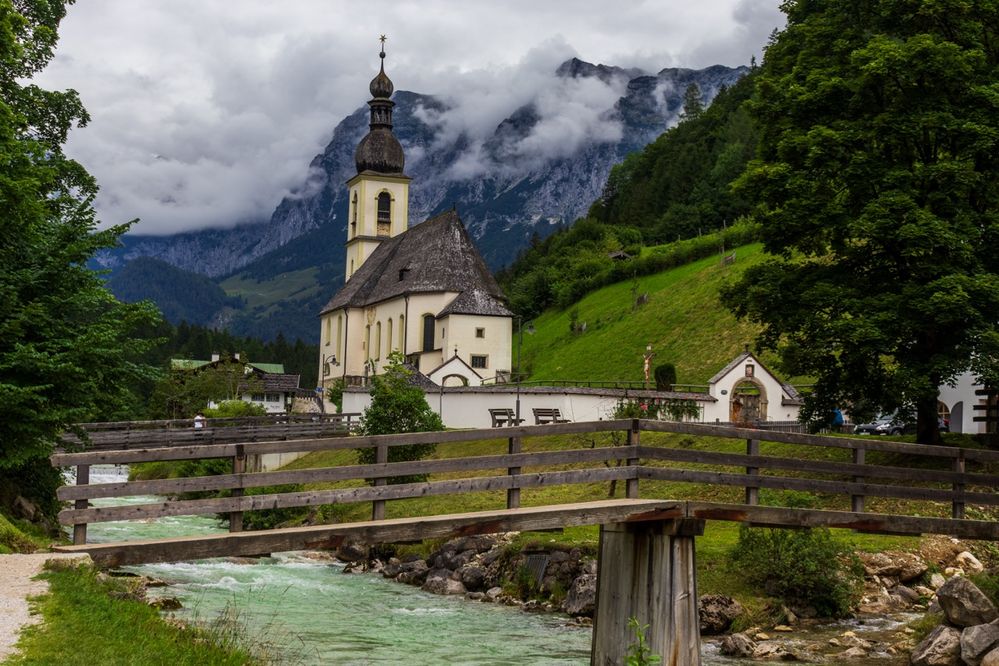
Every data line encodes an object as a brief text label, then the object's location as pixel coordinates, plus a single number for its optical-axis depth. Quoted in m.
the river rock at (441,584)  24.02
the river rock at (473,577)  23.86
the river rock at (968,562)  20.80
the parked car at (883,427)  45.60
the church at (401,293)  73.94
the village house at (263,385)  103.31
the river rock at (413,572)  25.83
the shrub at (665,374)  60.95
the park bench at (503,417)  49.51
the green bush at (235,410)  72.94
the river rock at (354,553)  29.14
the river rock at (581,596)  20.50
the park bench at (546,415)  49.29
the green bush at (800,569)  18.94
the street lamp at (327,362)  96.63
